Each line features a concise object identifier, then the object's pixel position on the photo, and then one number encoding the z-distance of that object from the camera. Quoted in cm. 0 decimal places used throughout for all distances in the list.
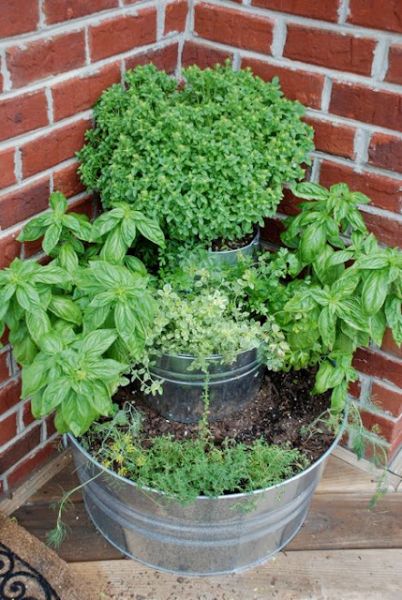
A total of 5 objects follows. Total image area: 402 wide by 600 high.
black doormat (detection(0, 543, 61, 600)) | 156
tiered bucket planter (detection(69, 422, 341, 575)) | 149
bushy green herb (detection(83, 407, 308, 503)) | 147
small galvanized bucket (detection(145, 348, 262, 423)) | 156
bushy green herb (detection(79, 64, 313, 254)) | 147
